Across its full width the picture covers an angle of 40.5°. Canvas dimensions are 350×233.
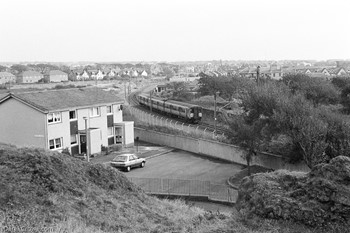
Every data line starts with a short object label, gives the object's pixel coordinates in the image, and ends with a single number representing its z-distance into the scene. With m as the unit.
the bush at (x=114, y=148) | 36.25
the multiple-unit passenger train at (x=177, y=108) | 51.50
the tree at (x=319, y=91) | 44.41
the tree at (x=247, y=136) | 27.64
